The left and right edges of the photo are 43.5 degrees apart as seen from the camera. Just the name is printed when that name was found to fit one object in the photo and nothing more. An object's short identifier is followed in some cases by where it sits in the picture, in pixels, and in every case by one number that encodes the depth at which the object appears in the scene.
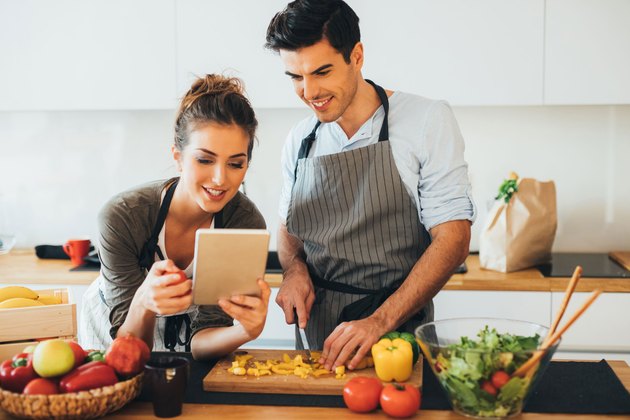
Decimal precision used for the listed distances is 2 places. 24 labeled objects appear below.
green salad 1.44
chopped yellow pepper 1.73
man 2.00
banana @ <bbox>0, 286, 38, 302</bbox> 1.96
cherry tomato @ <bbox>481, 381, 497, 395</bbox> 1.46
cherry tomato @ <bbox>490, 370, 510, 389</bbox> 1.45
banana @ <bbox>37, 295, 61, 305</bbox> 1.97
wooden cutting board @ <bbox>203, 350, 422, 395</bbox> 1.67
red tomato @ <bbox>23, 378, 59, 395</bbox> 1.46
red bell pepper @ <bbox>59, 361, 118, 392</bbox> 1.47
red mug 3.32
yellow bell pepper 1.68
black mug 1.51
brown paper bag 3.08
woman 1.85
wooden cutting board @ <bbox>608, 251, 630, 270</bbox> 3.17
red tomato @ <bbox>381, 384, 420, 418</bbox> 1.50
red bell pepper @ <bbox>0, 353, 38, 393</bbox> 1.50
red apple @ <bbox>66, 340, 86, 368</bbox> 1.54
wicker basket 1.44
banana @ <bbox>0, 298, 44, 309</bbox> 1.86
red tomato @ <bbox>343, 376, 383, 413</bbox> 1.53
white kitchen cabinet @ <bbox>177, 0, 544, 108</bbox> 3.05
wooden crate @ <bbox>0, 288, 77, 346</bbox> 1.80
